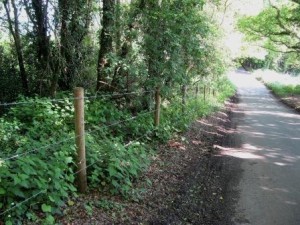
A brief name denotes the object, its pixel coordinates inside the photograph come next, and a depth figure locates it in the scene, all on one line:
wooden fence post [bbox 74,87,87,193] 4.51
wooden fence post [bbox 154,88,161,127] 8.84
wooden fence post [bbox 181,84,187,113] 11.56
